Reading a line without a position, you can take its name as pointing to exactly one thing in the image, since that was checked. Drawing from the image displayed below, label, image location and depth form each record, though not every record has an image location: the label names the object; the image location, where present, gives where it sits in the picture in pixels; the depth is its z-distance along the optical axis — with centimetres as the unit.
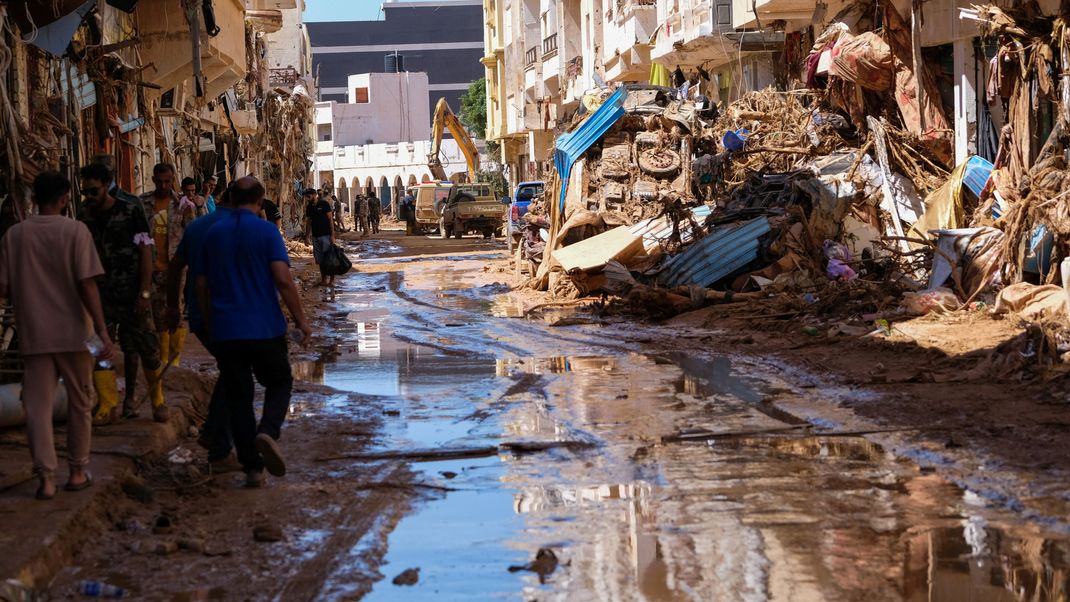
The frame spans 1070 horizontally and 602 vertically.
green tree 9000
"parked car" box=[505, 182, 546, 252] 3206
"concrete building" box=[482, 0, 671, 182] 4091
